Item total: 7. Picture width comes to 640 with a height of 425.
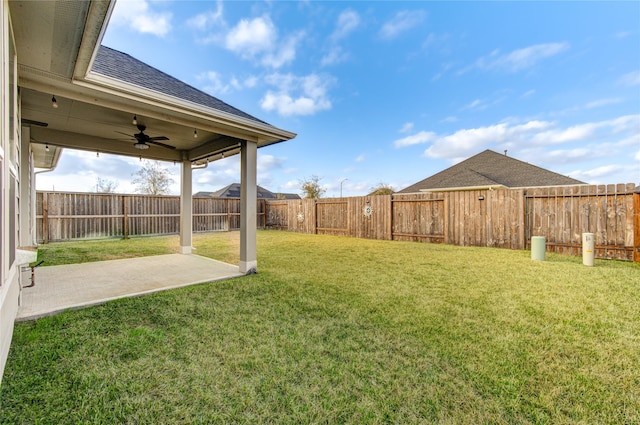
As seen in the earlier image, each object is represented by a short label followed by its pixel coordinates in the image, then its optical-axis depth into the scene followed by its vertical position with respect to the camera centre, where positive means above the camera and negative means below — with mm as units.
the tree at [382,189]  22938 +2012
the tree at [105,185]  19859 +2226
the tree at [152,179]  18188 +2464
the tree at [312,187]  22750 +2189
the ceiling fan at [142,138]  4722 +1436
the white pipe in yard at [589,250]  5414 -861
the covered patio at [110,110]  2113 +1513
